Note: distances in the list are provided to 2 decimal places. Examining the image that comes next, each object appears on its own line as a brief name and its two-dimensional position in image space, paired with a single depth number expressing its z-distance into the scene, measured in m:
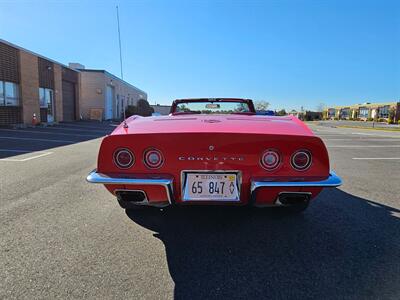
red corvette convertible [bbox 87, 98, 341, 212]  2.50
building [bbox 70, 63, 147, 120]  31.84
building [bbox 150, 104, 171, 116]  60.39
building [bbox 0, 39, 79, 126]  16.02
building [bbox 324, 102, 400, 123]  57.47
